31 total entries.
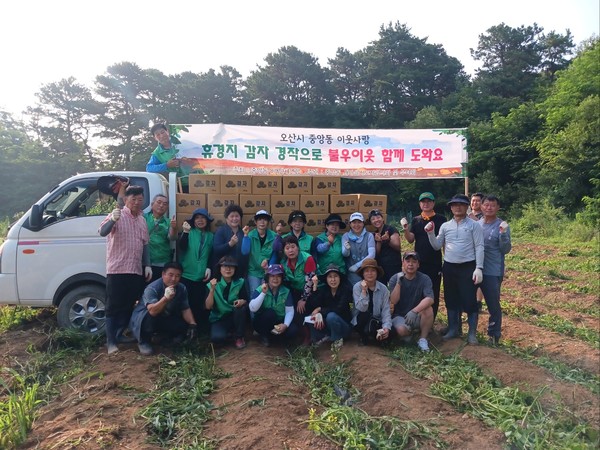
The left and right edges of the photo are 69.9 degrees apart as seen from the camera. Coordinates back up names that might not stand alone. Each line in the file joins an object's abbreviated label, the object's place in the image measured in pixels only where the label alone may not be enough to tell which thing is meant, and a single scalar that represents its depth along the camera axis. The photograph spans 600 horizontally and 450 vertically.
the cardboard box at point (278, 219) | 5.81
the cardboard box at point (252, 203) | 5.71
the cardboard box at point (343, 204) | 5.90
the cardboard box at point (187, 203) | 5.52
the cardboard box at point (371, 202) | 5.92
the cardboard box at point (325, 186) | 5.93
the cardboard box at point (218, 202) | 5.61
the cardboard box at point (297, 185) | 5.85
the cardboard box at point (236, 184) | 5.67
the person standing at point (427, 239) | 5.37
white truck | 5.04
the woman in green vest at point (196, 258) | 5.10
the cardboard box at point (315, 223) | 5.86
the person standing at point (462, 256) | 4.89
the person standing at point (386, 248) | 5.41
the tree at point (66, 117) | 30.83
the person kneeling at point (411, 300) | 4.92
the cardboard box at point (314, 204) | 5.88
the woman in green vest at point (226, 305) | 4.85
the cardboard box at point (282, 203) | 5.80
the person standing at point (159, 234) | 5.05
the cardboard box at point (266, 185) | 5.75
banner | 6.92
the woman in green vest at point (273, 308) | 4.85
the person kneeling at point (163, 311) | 4.70
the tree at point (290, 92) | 28.09
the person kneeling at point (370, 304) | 4.83
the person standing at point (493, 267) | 5.00
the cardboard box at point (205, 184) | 5.62
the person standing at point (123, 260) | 4.67
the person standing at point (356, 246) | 5.26
